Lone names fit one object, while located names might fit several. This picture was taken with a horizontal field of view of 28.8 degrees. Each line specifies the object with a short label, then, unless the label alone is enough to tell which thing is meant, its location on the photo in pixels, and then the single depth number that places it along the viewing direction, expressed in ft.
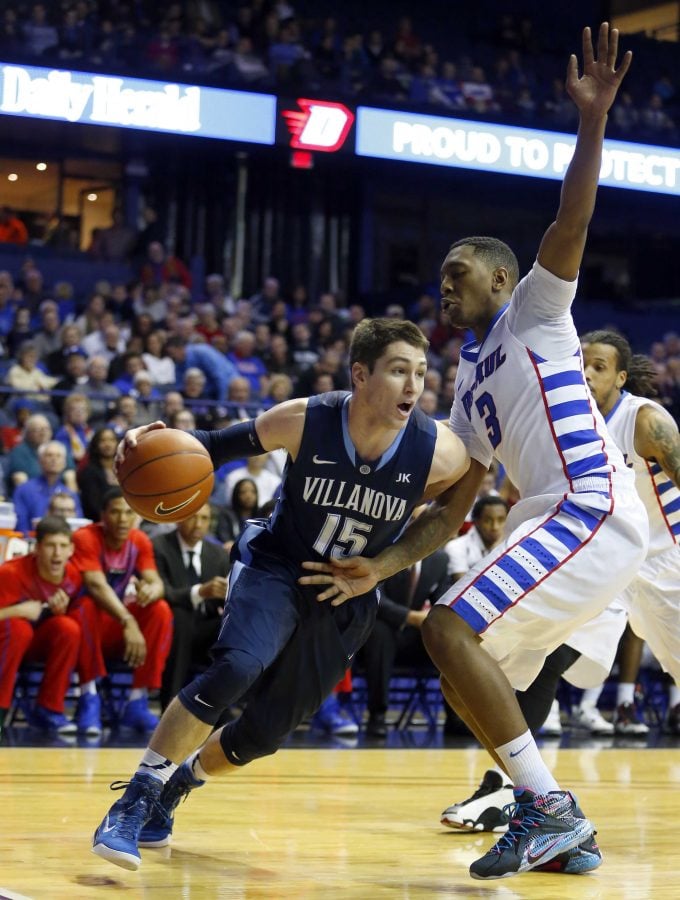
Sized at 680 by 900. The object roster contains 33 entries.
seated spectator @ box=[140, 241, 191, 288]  53.80
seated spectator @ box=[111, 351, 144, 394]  39.99
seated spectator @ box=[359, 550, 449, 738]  26.35
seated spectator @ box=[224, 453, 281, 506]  32.40
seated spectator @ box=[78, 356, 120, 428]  36.86
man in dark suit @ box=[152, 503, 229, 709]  25.25
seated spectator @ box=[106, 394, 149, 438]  34.58
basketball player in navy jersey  13.12
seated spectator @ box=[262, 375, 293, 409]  39.88
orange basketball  13.00
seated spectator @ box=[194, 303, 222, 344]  46.29
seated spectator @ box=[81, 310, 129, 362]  42.29
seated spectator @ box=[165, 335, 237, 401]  42.11
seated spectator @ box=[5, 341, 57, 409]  38.65
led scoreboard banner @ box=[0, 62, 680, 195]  51.34
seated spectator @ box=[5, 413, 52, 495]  32.68
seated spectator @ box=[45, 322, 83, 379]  40.78
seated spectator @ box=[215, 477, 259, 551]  29.55
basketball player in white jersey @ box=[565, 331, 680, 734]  16.52
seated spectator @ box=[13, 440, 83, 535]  30.60
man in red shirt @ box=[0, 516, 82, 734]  23.57
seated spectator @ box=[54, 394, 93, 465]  34.19
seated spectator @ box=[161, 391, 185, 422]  34.95
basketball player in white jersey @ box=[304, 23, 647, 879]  12.28
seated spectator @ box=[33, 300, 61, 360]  42.57
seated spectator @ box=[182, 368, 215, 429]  39.34
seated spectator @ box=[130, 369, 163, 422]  37.06
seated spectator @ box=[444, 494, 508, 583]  27.89
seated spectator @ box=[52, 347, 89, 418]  37.86
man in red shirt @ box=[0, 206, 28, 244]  57.67
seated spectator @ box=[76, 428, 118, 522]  29.45
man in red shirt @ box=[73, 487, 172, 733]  24.44
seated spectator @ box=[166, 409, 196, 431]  33.17
